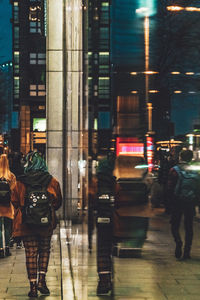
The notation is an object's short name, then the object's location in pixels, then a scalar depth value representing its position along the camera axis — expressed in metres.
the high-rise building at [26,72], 62.00
